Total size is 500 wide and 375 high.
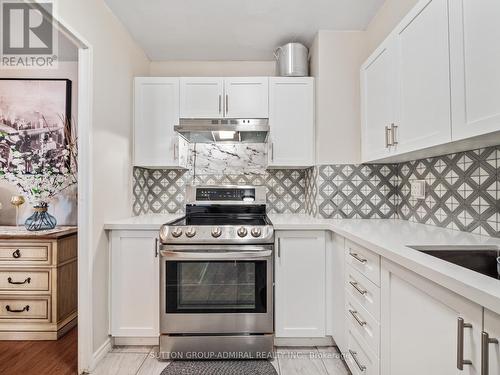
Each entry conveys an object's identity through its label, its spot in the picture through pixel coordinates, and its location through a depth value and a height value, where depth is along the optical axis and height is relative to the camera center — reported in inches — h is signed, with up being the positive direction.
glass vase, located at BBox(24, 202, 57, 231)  90.4 -8.7
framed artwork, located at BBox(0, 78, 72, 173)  101.6 +25.9
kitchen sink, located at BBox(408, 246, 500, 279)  46.0 -10.6
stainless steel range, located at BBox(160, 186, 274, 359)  76.8 -26.7
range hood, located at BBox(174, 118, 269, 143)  89.4 +20.0
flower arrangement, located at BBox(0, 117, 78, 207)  98.8 +12.0
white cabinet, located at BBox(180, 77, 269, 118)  100.0 +33.0
